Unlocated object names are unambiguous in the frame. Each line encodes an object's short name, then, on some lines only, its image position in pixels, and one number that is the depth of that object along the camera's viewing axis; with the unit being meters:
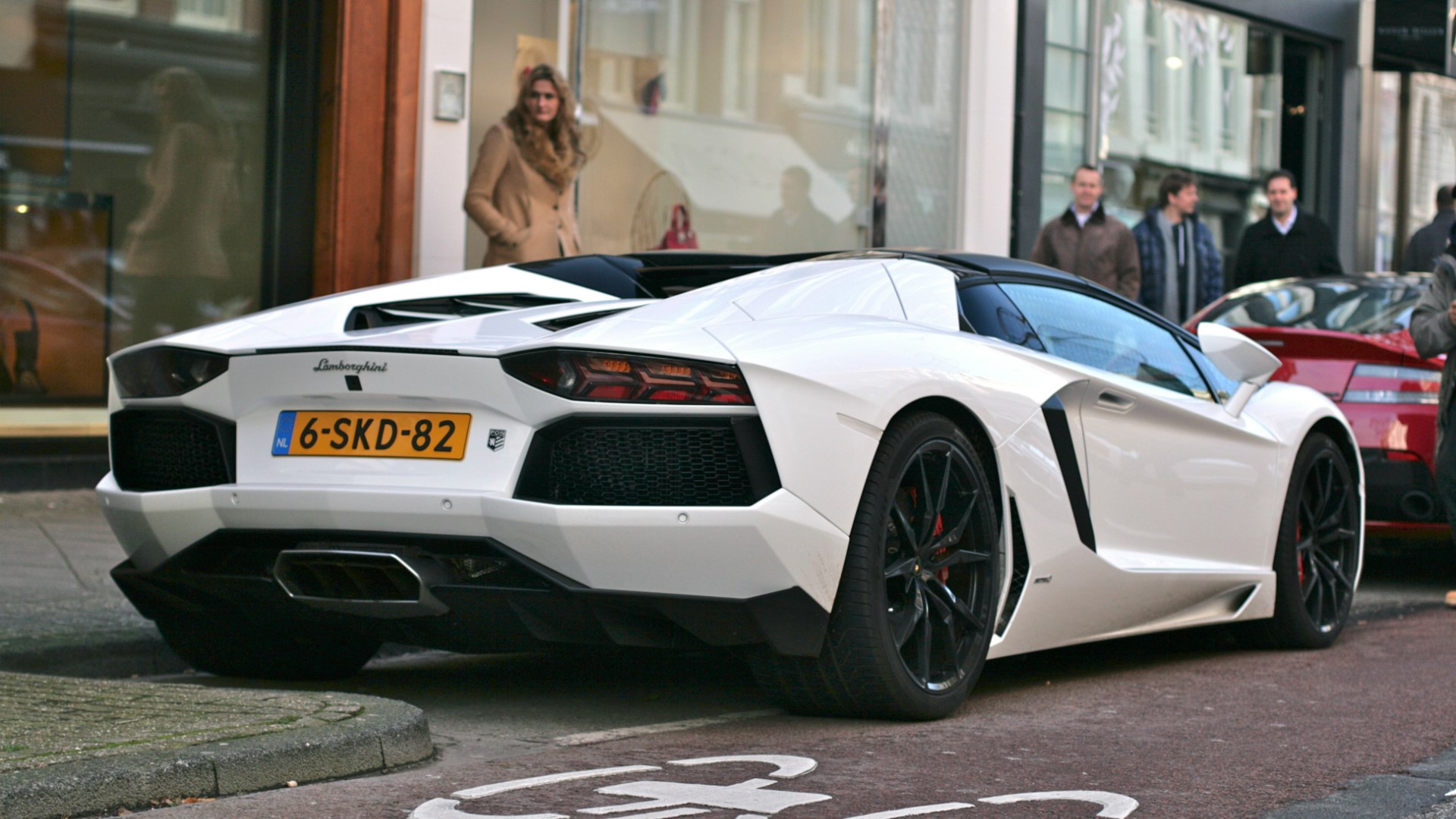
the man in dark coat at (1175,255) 13.27
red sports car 8.49
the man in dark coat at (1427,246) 14.73
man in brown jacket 12.28
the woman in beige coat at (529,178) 9.68
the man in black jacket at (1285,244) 13.45
